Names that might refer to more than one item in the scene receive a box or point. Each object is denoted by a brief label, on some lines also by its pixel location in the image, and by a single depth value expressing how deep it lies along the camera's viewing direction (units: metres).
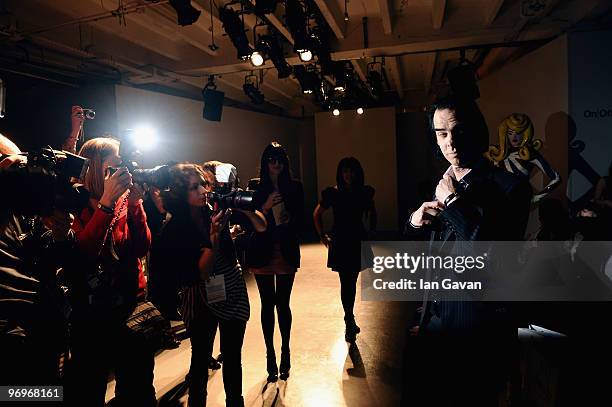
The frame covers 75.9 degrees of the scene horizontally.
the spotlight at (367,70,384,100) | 6.23
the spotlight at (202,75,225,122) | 5.77
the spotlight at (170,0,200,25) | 3.27
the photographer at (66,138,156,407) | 1.48
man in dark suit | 1.27
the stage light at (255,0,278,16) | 3.22
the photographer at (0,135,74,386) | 1.11
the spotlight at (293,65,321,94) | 5.58
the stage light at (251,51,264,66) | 4.46
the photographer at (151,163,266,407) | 1.73
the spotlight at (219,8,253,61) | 3.86
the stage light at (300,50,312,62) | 4.68
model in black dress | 3.07
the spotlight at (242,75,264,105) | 6.14
